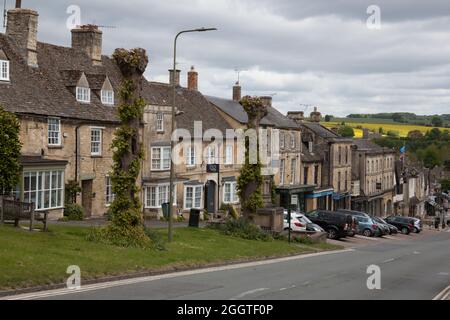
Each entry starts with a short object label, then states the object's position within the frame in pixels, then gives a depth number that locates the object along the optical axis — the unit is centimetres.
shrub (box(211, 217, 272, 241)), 3662
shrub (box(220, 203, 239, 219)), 5157
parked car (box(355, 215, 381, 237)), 5322
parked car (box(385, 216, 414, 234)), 6400
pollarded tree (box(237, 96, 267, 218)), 3828
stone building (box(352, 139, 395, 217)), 8225
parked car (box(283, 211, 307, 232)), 4327
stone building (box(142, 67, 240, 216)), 4528
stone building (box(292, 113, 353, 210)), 7194
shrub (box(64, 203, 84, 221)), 3659
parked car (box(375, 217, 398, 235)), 5853
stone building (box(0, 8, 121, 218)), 3406
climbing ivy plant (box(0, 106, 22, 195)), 2589
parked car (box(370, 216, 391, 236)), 5491
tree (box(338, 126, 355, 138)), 12126
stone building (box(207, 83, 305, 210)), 5741
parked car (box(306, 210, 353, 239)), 4709
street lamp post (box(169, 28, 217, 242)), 2561
